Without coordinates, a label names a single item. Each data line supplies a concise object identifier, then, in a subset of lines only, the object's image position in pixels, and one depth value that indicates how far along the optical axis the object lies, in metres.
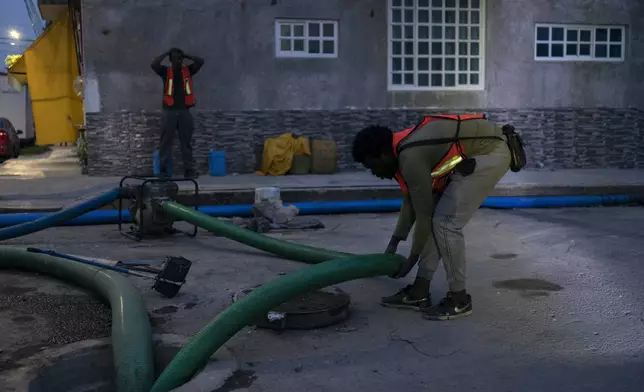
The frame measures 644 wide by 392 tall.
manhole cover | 4.27
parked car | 20.08
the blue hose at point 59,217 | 6.88
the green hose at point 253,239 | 5.78
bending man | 4.28
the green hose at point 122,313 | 3.58
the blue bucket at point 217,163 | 12.25
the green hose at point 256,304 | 3.51
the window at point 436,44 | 13.32
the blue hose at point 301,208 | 7.01
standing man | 11.38
